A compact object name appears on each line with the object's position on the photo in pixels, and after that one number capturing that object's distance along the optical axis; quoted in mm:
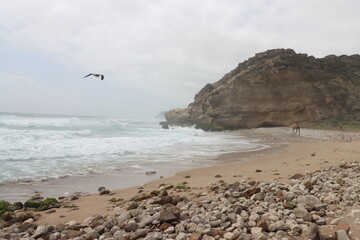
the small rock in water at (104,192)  7992
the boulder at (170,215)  4356
